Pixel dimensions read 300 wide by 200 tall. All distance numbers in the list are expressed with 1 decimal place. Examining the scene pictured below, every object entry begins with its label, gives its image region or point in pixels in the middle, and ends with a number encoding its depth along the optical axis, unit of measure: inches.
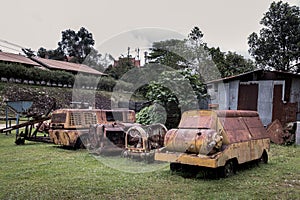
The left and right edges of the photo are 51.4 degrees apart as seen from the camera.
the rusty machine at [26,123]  461.4
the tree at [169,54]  986.7
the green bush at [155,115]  529.7
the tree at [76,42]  2176.4
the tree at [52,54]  1948.8
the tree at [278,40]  1045.2
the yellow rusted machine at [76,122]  405.7
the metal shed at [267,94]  525.0
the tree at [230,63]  997.8
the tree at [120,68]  1366.5
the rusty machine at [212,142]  234.1
